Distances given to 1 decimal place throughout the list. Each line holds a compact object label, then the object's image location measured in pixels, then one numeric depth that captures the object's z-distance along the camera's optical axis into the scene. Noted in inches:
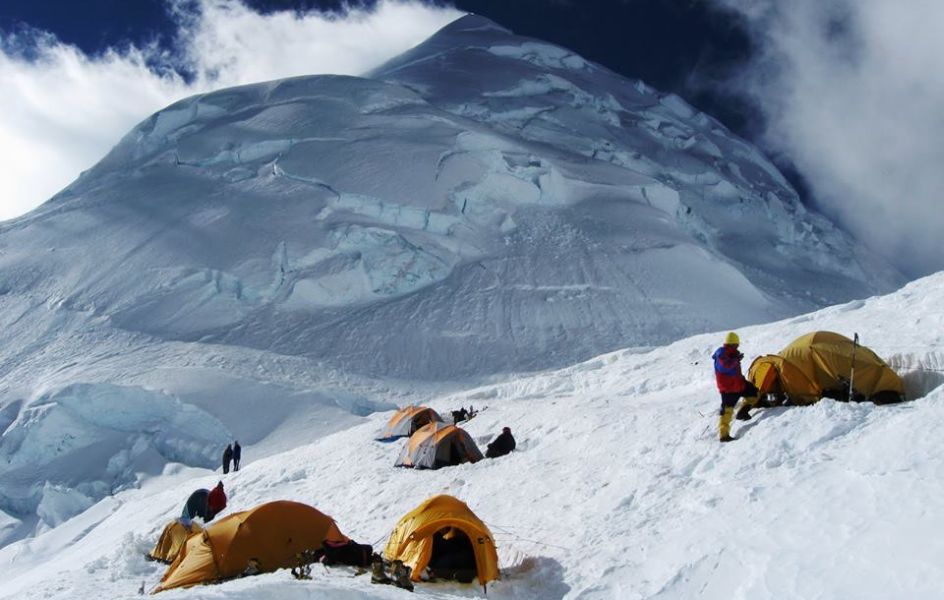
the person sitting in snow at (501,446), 609.3
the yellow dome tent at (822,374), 462.3
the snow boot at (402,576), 361.7
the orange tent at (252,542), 440.5
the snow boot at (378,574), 362.9
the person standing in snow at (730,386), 437.4
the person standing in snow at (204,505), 679.7
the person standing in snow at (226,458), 940.0
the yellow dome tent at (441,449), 639.1
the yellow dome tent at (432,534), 396.5
